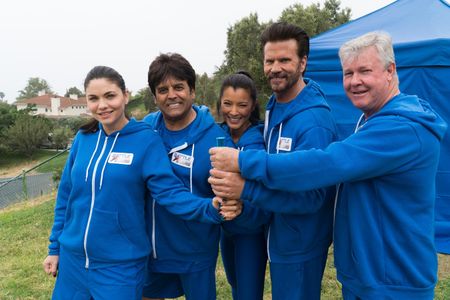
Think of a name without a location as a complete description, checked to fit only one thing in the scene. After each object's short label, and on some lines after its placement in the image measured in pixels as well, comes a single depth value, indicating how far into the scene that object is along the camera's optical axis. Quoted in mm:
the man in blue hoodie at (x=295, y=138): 1826
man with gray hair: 1409
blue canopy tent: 3889
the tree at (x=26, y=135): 36844
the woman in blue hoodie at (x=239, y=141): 2230
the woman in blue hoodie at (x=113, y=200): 1876
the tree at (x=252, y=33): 18812
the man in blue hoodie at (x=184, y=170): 2033
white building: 66188
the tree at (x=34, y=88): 86625
